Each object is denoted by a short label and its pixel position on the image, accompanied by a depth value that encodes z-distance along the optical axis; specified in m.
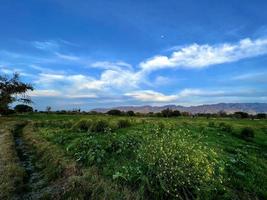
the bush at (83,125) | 12.67
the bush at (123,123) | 13.27
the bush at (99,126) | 11.95
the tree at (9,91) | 27.82
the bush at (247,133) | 11.42
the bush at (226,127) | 12.63
